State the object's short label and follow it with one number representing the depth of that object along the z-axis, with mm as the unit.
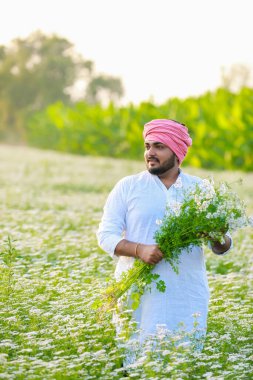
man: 5336
